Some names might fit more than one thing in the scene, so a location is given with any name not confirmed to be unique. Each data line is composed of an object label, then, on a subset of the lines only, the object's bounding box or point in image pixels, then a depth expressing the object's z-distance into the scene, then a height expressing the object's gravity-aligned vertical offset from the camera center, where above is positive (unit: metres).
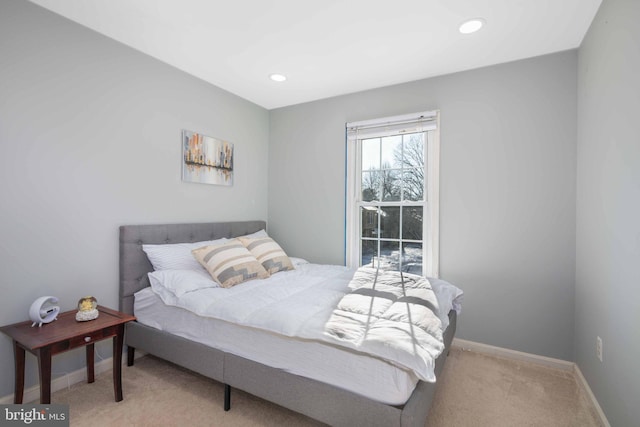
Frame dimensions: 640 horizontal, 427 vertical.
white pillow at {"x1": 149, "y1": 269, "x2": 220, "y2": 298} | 2.28 -0.53
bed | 1.48 -0.90
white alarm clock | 1.90 -0.63
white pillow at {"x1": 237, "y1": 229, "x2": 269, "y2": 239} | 3.48 -0.27
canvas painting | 3.01 +0.52
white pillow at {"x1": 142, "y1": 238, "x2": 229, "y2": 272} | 2.57 -0.39
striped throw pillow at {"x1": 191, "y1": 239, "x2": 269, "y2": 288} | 2.50 -0.44
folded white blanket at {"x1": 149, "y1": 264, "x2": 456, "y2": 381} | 1.48 -0.60
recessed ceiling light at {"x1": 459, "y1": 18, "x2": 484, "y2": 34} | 2.17 +1.31
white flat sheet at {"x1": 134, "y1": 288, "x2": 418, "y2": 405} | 1.46 -0.78
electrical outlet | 2.00 -0.86
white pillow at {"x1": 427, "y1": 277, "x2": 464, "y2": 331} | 2.14 -0.63
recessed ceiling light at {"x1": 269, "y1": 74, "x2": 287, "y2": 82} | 3.04 +1.31
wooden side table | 1.69 -0.73
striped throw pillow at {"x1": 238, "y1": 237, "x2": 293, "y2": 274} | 2.94 -0.41
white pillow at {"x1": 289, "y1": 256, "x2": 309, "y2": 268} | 3.30 -0.54
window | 3.09 +0.20
